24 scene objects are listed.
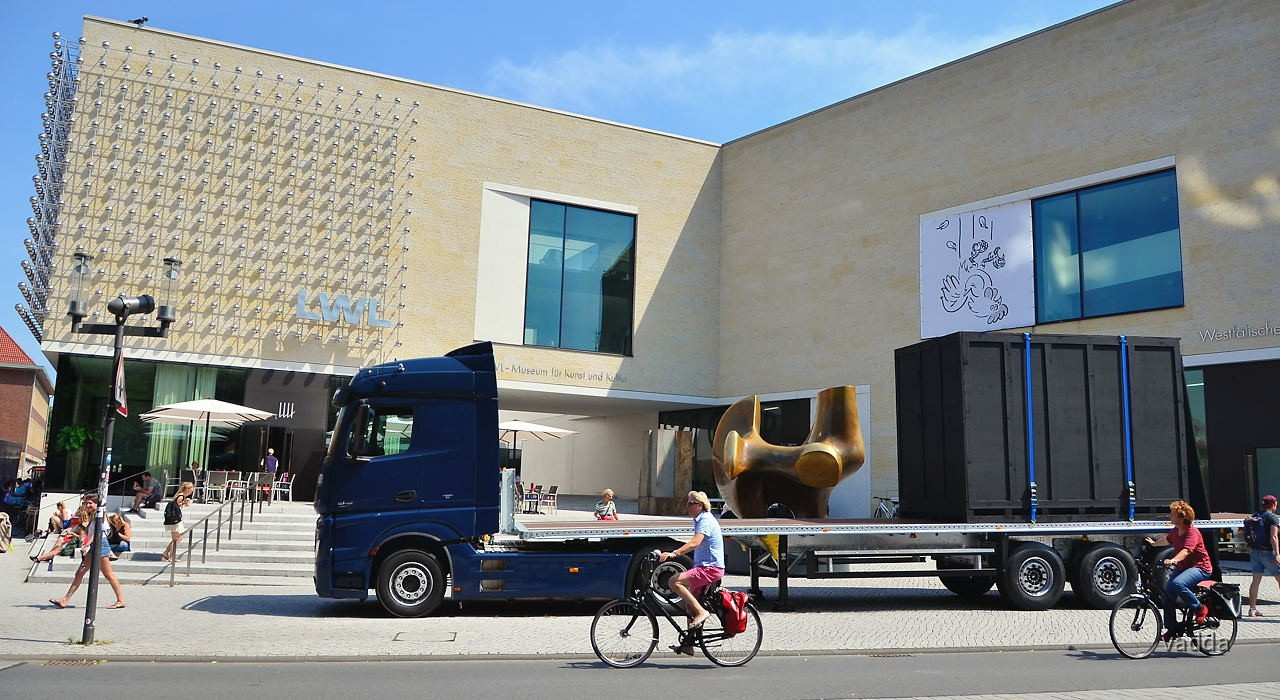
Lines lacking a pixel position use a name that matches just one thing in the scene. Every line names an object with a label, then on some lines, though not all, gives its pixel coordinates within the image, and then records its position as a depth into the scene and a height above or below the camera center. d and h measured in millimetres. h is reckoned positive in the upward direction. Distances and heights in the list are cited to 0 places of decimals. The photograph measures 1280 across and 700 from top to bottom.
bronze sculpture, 18375 +381
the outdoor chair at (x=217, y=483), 22922 -250
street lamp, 10297 +1081
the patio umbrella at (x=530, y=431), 26656 +1322
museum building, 23094 +6984
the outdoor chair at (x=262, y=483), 22938 -228
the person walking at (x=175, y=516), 16578 -826
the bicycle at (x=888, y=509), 26781 -541
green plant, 25984 +830
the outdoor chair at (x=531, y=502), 27062 -597
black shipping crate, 13414 +860
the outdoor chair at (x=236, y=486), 21934 -302
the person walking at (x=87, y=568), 11902 -1249
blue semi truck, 12328 -628
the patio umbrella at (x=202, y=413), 22984 +1354
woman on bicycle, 9844 -678
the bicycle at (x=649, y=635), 9078 -1362
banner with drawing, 26469 +5881
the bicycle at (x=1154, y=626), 9781 -1273
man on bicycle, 9109 -723
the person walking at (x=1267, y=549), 13133 -670
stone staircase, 16578 -1477
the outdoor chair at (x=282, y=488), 25828 -367
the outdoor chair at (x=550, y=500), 28906 -568
